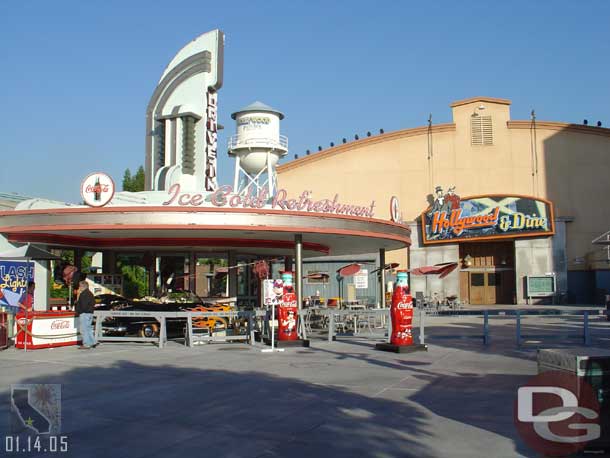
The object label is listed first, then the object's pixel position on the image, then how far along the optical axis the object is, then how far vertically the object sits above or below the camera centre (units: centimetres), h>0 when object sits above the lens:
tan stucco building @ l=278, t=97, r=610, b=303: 5112 +801
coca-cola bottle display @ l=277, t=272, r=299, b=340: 2072 -93
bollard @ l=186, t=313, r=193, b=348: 2070 -142
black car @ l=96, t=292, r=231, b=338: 2272 -123
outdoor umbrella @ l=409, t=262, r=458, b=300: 3548 +69
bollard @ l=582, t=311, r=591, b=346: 2036 -168
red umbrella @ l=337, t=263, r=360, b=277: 3303 +65
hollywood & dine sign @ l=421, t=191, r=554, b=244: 5056 +494
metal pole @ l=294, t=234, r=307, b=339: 2345 +60
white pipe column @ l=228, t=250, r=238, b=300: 3080 +25
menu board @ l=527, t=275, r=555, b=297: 5024 -39
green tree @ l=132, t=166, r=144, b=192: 6902 +1135
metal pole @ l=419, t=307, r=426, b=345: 1955 -150
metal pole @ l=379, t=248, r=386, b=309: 3038 +25
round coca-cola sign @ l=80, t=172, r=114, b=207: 2234 +324
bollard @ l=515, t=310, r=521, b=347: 2057 -161
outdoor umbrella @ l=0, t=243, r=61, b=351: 2258 +116
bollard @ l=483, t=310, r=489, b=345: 2147 -172
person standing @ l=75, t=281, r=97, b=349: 1988 -81
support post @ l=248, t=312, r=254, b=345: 2159 -141
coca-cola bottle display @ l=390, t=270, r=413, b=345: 1866 -91
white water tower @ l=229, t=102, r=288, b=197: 3222 +706
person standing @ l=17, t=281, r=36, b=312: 1995 -37
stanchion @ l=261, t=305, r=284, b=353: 1933 -193
